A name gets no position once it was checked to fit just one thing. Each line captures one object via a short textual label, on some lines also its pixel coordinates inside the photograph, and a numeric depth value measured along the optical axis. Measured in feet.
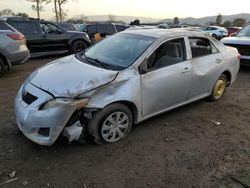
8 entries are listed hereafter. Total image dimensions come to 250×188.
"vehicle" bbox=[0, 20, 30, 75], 17.86
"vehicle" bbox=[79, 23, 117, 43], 36.03
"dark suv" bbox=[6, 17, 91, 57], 24.63
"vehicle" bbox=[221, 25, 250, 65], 20.58
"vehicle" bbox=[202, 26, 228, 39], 62.78
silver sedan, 8.25
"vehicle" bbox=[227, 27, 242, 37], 65.71
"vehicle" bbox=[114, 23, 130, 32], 36.88
